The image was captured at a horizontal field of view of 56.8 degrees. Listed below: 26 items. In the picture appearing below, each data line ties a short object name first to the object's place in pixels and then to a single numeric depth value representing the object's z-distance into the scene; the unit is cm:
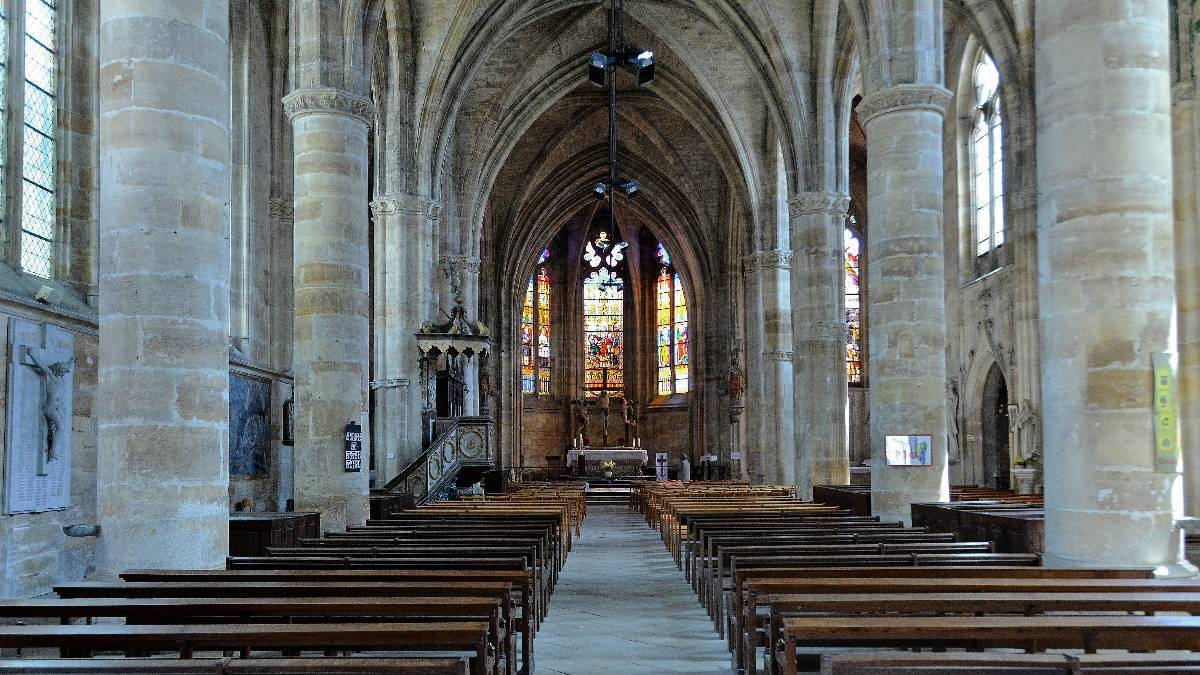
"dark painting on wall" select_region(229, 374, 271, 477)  1891
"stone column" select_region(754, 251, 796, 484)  2980
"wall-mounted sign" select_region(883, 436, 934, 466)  1555
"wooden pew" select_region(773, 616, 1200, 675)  486
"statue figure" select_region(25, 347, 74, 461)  1280
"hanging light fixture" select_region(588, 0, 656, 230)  2072
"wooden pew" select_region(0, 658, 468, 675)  423
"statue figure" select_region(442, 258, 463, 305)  3075
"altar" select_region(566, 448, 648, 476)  4144
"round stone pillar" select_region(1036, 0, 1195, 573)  841
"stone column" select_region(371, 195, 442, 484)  2461
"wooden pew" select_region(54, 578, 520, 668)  657
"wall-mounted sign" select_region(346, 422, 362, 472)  1541
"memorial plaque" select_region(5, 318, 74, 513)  1231
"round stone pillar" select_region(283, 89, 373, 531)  1530
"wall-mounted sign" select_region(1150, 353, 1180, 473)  836
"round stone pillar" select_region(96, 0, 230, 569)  852
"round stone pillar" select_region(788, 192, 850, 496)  2423
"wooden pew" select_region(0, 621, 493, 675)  480
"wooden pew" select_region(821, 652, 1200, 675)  422
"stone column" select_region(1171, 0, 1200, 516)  1666
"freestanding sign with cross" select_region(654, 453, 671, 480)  4262
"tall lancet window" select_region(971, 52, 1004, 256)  2594
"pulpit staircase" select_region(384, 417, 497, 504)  2305
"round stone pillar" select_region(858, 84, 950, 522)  1560
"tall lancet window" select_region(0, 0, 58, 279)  1343
